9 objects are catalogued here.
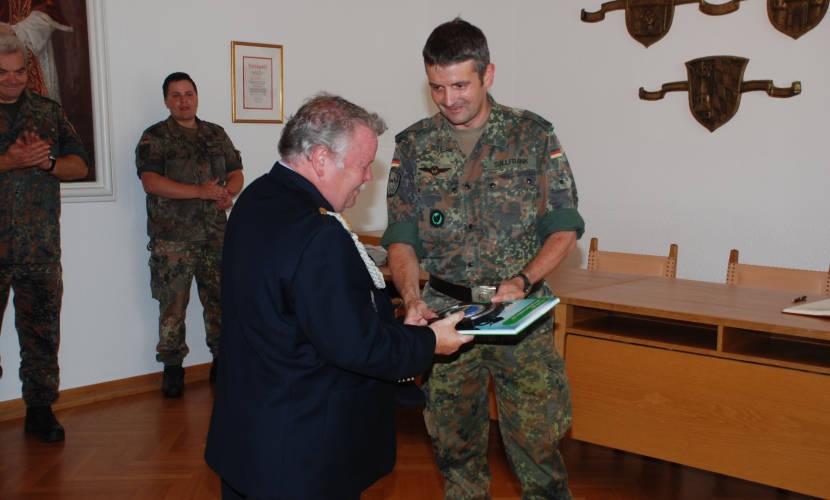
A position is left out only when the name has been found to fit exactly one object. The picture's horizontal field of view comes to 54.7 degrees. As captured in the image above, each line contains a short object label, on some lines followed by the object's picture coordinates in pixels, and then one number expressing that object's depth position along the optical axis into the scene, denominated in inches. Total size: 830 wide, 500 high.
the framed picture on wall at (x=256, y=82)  213.5
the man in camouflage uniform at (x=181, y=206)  191.3
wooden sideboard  119.3
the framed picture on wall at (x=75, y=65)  178.9
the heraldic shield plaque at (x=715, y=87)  196.4
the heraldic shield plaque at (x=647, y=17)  207.7
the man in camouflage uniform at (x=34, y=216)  156.6
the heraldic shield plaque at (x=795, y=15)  182.5
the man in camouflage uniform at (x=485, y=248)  101.2
